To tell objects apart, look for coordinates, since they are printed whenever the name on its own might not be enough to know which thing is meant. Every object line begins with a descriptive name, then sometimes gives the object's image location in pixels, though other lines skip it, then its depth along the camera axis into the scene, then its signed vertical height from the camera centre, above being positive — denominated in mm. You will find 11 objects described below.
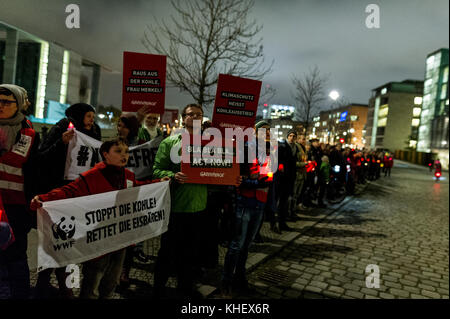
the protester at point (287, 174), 7531 -540
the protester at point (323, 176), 10416 -726
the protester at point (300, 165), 8282 -335
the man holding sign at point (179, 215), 3389 -779
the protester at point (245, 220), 4043 -923
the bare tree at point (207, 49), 7949 +2412
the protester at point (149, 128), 4891 +157
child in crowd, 2822 -494
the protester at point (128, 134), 4035 +33
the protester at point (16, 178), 2701 -450
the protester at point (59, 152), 3145 -223
